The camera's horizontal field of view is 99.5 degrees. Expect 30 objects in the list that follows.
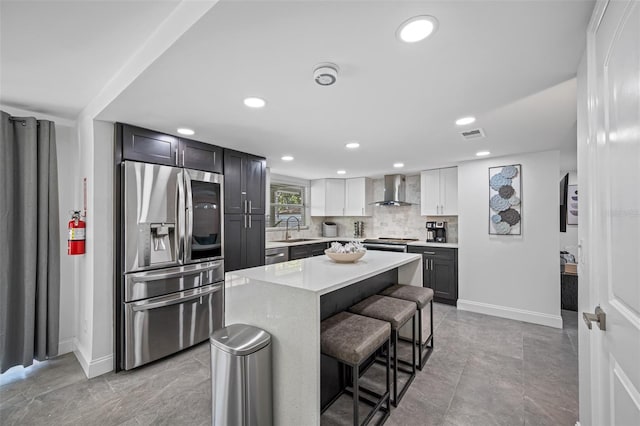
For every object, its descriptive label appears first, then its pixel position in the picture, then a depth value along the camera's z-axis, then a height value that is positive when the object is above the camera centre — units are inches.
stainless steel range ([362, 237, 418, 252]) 183.9 -21.8
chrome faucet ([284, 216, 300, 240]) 214.1 -13.9
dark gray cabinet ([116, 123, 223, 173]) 97.3 +25.7
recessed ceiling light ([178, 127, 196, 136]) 101.9 +32.0
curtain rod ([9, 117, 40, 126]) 93.2 +32.9
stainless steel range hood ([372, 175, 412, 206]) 203.5 +16.7
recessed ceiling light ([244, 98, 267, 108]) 76.4 +32.2
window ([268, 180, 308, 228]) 207.2 +7.4
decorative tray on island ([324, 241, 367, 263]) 89.2 -13.2
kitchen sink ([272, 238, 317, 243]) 204.2 -20.9
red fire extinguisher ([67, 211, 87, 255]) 96.0 -7.6
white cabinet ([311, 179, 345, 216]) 229.1 +13.8
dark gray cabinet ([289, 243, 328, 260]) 181.6 -26.3
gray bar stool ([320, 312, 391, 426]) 59.1 -29.3
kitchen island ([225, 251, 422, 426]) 58.0 -24.7
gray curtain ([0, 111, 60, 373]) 90.6 -9.7
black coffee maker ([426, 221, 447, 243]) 187.9 -13.4
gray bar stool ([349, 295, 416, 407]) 75.5 -29.1
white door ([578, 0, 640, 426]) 30.5 +0.7
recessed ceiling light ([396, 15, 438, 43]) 44.9 +32.0
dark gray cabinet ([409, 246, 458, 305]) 165.3 -37.0
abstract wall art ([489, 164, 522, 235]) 142.4 +6.8
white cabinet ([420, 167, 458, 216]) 177.2 +14.1
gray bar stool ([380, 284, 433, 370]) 93.3 -29.6
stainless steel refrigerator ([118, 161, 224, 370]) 95.6 -18.3
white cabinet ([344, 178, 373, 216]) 223.0 +13.6
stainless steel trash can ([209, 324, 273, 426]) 58.4 -36.7
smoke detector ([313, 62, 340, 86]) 58.6 +31.0
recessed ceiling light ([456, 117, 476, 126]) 90.7 +31.7
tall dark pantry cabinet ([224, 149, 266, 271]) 129.0 +2.4
